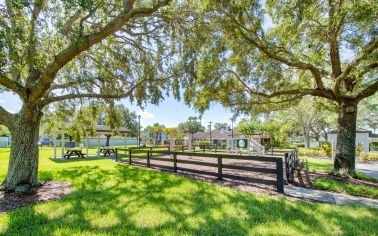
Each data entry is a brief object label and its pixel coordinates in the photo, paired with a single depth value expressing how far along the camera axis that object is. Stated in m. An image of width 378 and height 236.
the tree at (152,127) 45.99
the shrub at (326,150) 18.30
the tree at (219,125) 87.90
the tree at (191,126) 92.24
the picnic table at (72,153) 16.73
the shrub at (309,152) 19.82
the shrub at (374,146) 25.91
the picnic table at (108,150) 18.94
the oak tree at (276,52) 6.90
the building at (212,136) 47.88
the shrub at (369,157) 15.92
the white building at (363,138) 22.44
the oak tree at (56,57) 5.11
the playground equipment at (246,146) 15.62
